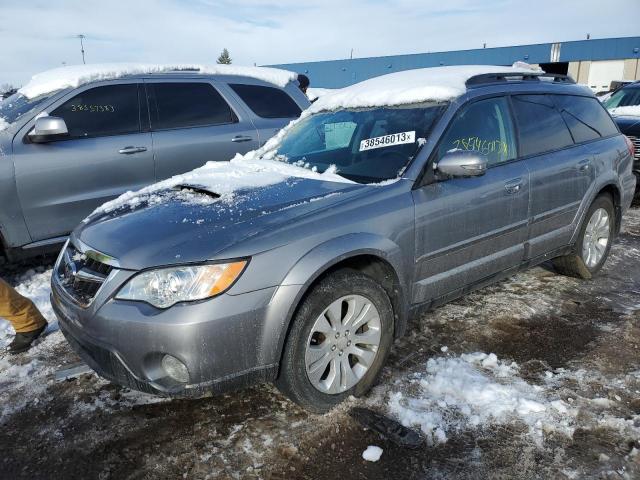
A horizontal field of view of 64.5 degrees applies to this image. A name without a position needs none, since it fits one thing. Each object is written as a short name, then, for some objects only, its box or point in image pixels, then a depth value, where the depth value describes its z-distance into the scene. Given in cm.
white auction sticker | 315
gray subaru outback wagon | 226
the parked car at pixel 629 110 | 815
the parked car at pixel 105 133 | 434
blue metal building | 3375
